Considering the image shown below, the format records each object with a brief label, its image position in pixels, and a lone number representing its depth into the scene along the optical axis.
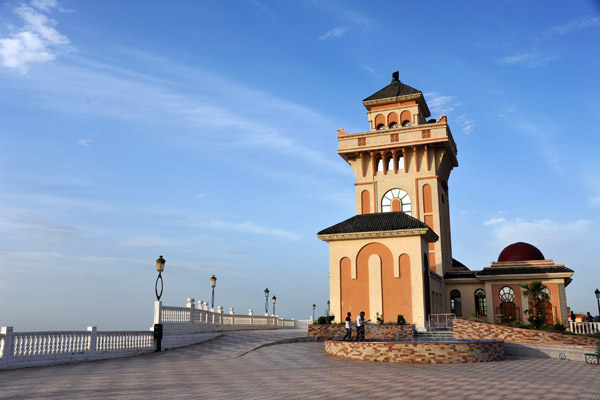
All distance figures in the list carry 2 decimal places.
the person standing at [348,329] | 23.08
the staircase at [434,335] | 27.61
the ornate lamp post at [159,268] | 24.00
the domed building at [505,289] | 38.72
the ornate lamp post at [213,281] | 37.66
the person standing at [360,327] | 23.31
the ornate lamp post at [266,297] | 48.34
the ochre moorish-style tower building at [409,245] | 31.92
